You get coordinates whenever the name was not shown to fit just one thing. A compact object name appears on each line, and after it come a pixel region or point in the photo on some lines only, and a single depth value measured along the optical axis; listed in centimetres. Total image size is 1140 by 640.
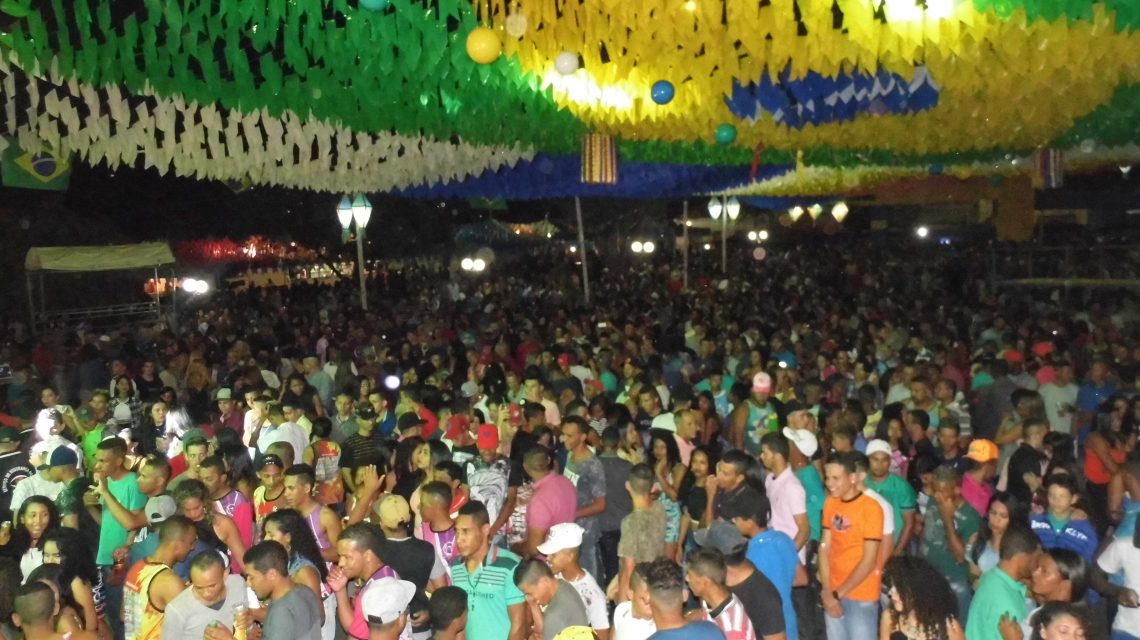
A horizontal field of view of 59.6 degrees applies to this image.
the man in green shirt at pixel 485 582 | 403
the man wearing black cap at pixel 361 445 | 605
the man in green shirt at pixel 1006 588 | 374
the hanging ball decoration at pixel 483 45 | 528
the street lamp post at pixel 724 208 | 2145
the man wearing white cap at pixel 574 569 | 412
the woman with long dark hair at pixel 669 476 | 562
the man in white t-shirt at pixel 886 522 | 473
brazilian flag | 743
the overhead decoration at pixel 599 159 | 975
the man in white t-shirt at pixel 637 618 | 359
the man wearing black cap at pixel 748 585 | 392
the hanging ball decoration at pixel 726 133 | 887
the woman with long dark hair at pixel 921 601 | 370
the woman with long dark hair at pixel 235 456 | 606
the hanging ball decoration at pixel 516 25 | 522
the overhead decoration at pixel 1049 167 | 1259
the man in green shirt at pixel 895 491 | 540
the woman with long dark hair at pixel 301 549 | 417
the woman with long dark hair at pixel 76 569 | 442
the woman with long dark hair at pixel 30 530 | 484
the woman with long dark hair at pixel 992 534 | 448
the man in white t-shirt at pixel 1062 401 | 764
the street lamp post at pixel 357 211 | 1303
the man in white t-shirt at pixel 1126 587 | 426
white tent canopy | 1579
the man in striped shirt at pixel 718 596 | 367
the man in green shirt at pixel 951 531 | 498
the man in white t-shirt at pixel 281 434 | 675
